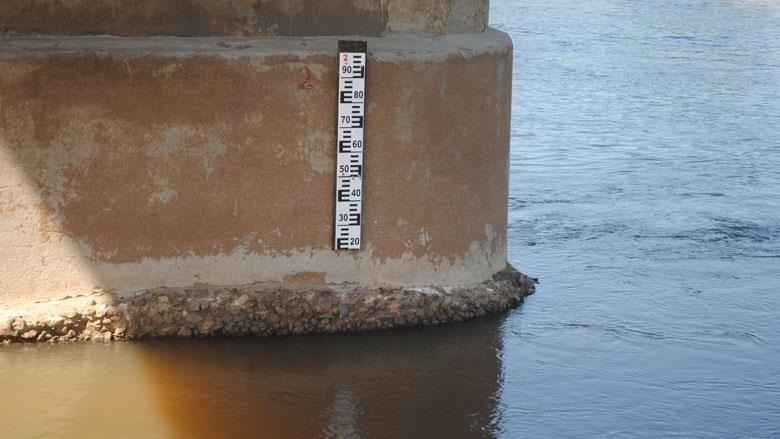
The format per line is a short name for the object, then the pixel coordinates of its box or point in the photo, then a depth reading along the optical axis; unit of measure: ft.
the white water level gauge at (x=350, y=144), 22.45
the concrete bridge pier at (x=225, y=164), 21.79
